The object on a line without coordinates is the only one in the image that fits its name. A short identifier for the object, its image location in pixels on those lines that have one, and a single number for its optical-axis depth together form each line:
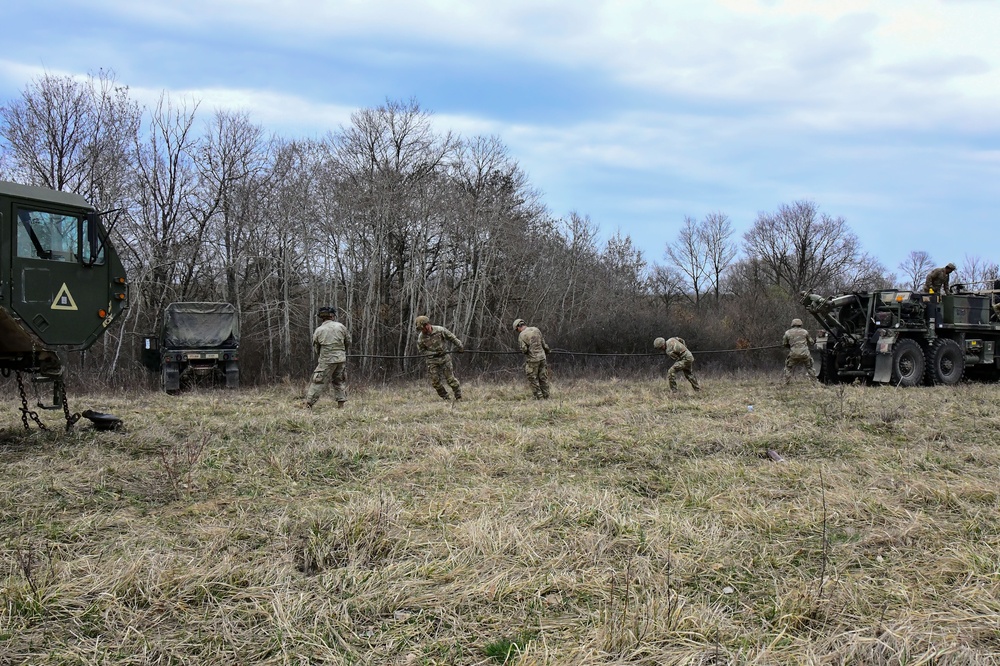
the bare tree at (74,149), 20.36
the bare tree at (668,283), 50.05
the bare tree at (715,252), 52.82
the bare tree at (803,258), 50.16
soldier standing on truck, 15.31
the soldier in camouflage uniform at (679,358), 13.58
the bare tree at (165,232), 21.77
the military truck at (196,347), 15.77
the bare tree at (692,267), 52.14
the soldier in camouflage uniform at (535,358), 12.84
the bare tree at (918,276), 51.08
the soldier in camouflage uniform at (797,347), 14.99
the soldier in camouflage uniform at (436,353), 12.27
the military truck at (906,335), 14.68
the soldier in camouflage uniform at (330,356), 11.04
